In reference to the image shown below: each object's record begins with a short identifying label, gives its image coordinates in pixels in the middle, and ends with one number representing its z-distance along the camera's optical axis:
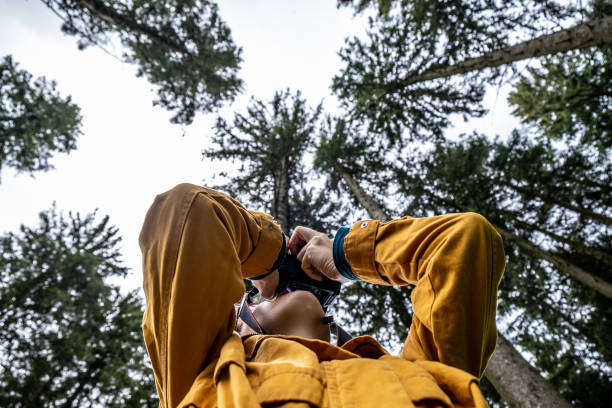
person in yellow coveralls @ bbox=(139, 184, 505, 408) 0.79
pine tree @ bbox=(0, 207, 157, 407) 7.21
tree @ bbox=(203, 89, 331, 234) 8.43
